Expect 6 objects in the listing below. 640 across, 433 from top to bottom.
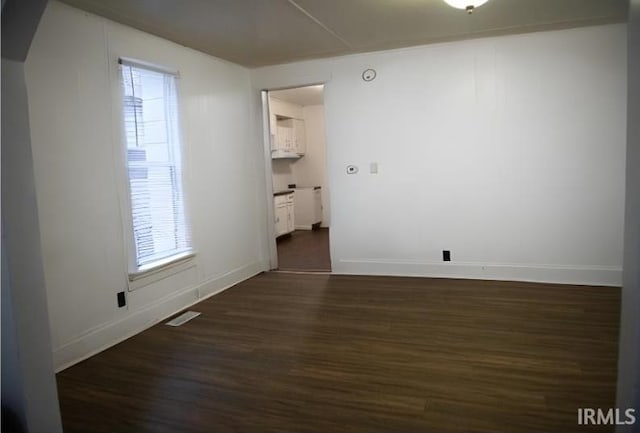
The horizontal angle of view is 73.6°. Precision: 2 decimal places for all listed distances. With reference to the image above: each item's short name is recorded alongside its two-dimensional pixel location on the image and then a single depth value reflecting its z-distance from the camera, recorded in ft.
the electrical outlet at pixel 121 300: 10.86
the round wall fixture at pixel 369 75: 15.21
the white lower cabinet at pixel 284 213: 24.26
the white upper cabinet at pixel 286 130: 25.40
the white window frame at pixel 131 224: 10.84
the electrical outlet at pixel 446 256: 15.07
